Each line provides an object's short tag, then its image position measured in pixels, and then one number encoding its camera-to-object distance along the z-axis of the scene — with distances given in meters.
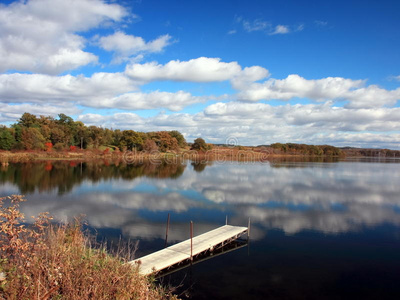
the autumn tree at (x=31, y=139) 55.12
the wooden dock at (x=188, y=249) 9.23
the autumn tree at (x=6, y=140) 52.97
